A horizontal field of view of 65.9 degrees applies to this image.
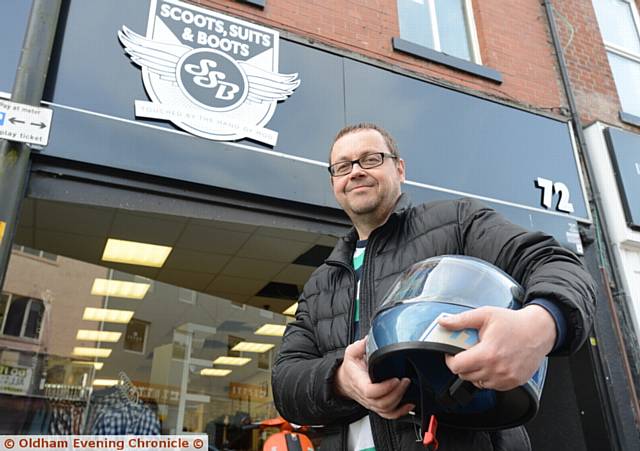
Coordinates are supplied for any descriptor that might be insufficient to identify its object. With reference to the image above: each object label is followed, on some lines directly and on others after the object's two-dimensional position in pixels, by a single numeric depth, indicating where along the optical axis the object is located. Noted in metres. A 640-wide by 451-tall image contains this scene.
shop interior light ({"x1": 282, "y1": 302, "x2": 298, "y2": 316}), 6.62
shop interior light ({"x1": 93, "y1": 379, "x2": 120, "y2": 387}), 6.52
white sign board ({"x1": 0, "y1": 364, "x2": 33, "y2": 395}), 5.62
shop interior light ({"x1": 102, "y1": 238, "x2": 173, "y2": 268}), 5.07
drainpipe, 5.09
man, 1.00
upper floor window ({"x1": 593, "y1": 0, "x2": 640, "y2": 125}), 6.98
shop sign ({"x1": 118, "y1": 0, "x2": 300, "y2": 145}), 3.70
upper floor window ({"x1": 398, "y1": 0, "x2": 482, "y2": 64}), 5.73
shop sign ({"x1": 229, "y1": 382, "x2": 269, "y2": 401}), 7.93
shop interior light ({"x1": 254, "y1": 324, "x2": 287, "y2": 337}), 7.28
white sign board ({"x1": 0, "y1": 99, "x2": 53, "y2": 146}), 2.72
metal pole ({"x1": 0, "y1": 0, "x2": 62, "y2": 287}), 2.76
